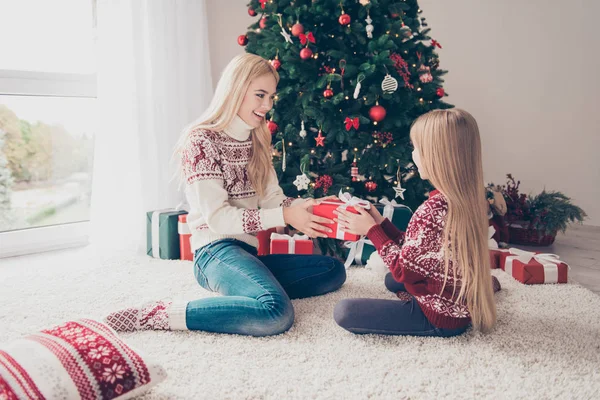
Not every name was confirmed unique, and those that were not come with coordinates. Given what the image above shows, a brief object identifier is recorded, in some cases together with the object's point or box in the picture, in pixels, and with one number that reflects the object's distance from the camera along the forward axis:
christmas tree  2.18
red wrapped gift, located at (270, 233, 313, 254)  2.21
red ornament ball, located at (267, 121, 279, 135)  2.30
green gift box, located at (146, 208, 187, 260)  2.41
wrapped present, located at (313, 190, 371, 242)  1.64
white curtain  2.55
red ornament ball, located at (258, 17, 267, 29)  2.35
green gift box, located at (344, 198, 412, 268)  2.22
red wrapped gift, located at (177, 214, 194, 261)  2.35
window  2.55
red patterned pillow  1.00
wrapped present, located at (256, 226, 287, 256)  2.32
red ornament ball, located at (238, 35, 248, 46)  2.41
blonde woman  1.47
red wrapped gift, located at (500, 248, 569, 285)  2.01
